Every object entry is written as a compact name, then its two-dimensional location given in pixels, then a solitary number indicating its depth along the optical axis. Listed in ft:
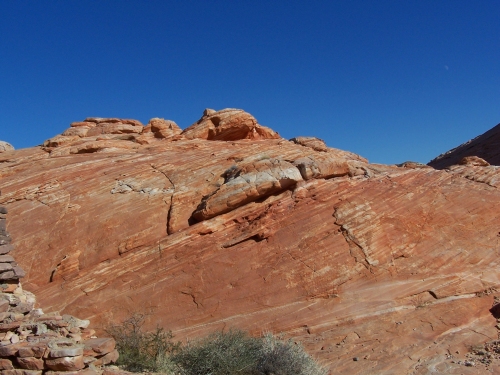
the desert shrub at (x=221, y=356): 32.89
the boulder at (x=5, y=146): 71.26
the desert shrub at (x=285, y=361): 32.55
